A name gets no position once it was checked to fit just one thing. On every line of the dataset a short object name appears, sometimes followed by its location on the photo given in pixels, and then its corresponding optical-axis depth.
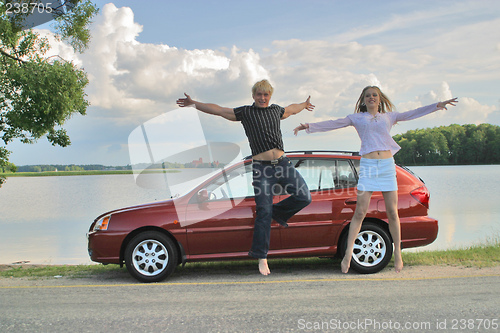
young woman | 5.74
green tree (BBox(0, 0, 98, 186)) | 11.33
